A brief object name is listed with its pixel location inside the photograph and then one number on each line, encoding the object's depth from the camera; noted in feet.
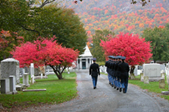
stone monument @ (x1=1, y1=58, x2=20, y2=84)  62.85
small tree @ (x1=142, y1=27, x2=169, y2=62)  205.98
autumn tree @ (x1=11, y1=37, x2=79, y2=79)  85.10
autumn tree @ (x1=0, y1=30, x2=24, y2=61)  86.20
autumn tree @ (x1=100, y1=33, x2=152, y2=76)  86.74
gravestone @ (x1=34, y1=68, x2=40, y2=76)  118.42
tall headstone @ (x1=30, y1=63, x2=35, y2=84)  75.77
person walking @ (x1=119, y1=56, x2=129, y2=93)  45.14
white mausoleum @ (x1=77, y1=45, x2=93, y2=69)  226.79
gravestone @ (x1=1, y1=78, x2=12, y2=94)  45.14
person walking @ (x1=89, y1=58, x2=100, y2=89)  53.26
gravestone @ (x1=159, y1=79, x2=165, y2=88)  55.52
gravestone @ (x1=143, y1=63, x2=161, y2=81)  79.15
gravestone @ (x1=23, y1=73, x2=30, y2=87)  61.81
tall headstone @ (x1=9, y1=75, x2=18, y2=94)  47.01
